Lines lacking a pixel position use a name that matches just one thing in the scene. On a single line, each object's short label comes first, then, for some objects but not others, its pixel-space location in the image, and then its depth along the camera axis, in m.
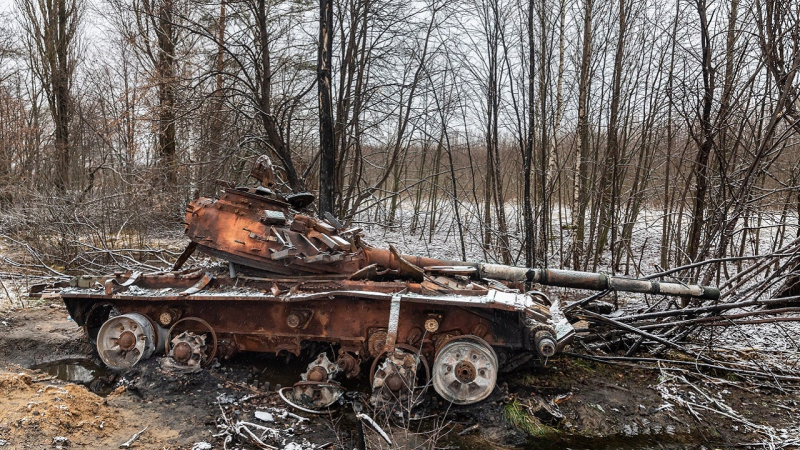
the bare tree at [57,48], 21.19
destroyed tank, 5.93
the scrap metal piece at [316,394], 5.97
